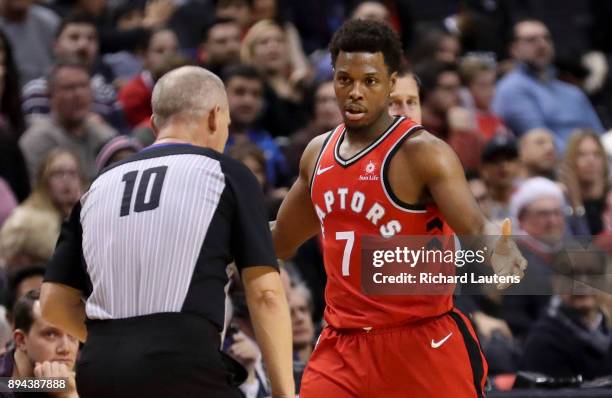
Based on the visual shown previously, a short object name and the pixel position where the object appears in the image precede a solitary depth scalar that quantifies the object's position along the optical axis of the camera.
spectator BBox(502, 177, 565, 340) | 8.30
